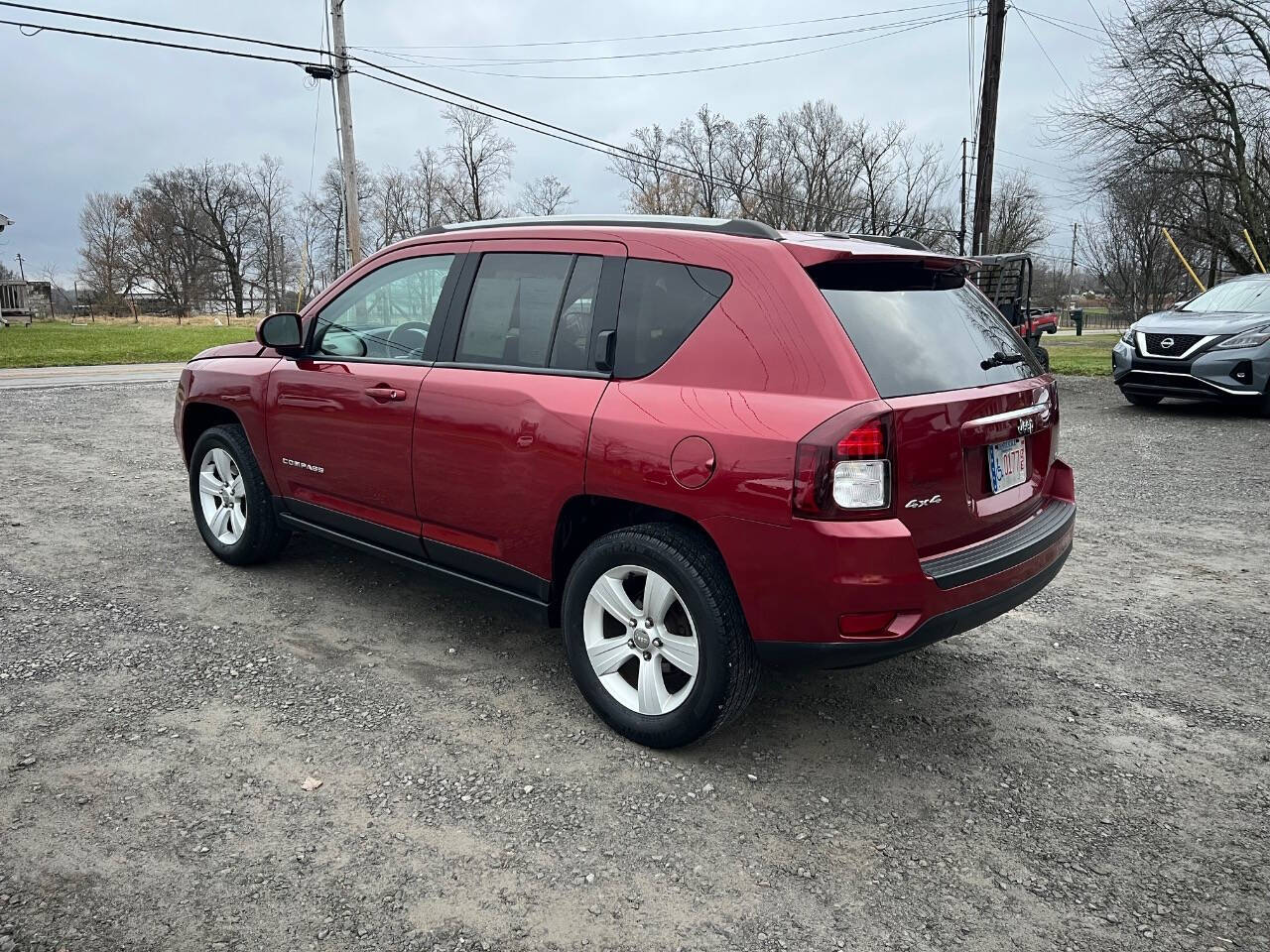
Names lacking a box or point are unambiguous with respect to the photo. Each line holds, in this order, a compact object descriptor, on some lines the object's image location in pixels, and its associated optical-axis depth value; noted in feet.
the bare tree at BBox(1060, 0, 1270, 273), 81.51
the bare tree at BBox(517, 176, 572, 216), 187.37
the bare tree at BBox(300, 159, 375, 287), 176.06
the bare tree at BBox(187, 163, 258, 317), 219.20
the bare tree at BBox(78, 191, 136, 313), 202.59
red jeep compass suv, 8.90
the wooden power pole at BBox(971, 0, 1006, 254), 59.16
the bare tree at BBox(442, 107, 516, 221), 186.19
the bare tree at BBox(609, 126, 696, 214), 181.98
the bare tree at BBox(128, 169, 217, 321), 208.23
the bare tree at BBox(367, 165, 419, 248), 194.39
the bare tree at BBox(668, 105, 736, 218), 185.88
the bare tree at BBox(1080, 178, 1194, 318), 157.89
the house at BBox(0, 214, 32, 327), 118.83
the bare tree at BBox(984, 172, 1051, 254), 212.74
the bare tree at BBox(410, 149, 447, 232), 192.54
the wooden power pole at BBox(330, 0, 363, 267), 70.18
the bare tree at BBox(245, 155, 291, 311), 221.66
